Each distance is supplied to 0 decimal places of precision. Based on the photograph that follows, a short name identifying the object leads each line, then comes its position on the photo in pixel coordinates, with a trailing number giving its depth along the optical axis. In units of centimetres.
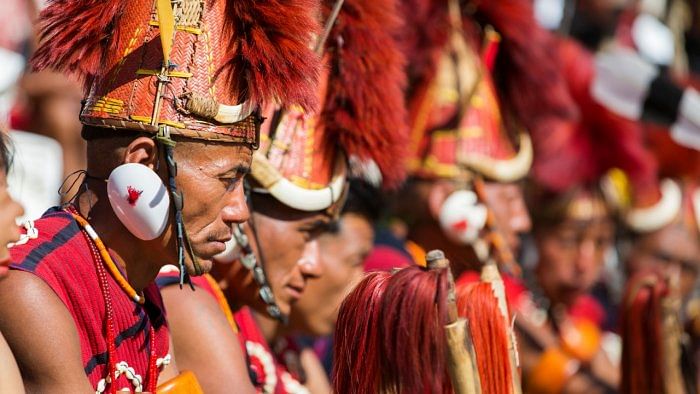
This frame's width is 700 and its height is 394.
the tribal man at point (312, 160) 800
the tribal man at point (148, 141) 584
